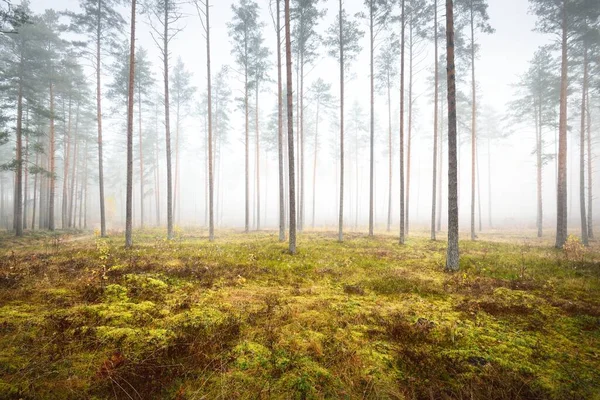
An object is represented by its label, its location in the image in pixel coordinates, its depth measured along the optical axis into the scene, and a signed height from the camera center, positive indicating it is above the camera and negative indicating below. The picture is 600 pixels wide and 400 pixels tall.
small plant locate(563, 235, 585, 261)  9.55 -2.06
